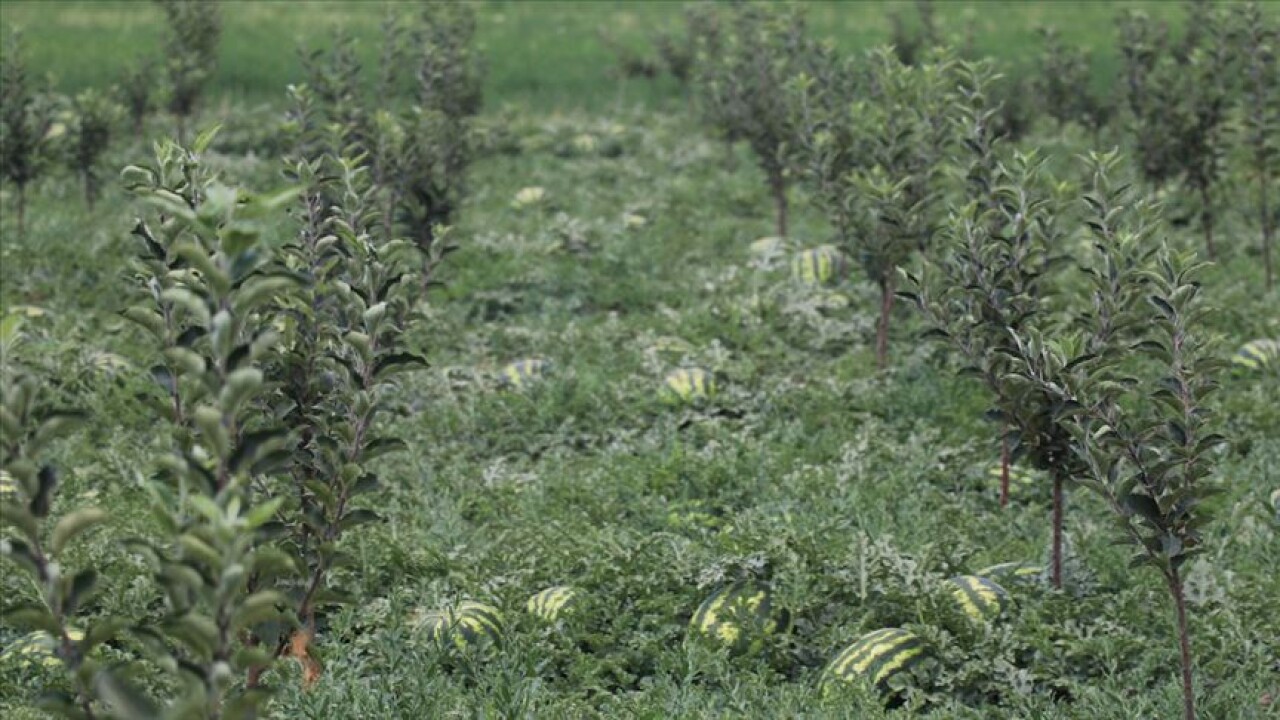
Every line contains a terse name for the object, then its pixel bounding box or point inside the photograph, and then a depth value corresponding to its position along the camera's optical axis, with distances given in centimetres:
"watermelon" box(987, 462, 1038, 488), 1402
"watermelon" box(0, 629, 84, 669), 984
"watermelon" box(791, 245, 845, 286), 2170
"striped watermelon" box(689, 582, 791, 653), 1027
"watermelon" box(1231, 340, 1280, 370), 1730
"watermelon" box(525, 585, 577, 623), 1055
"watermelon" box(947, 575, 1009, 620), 1057
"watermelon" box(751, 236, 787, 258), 2328
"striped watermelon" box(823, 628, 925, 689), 971
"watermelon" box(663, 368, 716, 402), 1633
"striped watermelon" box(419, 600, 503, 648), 992
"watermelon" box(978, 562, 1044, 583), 1134
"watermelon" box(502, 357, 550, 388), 1710
